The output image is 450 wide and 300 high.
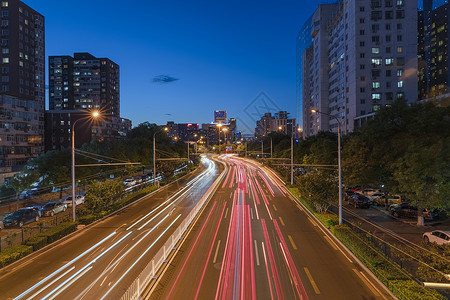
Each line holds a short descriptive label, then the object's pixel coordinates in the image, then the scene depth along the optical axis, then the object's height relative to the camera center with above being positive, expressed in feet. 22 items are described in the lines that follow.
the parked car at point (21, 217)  89.51 -22.74
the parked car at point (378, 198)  108.06 -19.75
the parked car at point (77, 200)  117.29 -21.81
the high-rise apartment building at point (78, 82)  476.54 +121.11
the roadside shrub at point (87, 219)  81.73 -20.89
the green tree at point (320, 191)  85.21 -12.76
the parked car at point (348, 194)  111.85 -18.64
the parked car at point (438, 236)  60.42 -19.89
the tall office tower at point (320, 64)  308.28 +103.77
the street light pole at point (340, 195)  73.78 -12.41
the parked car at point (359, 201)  102.73 -19.22
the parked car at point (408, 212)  85.30 -19.75
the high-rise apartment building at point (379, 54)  232.94 +84.06
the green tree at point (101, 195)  91.09 -15.26
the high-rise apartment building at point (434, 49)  392.68 +156.04
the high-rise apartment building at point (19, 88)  218.38 +58.70
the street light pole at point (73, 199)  74.95 -14.11
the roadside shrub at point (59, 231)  64.92 -20.19
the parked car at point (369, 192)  120.94 -18.87
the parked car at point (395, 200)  107.55 -19.67
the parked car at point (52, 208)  102.94 -22.41
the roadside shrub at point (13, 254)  52.36 -20.84
